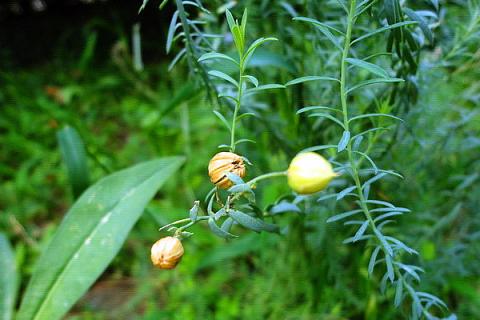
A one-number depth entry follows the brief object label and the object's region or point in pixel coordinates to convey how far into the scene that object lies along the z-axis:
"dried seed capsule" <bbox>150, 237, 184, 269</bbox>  0.13
